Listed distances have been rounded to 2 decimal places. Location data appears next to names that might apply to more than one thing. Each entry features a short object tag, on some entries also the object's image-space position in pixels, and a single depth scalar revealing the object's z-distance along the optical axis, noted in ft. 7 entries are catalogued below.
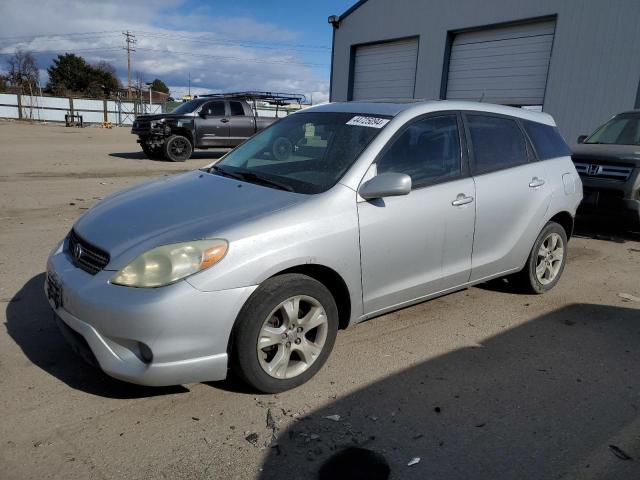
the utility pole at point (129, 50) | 217.36
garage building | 41.09
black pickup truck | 48.67
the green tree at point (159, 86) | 318.65
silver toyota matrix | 8.59
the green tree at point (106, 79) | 210.79
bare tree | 198.39
